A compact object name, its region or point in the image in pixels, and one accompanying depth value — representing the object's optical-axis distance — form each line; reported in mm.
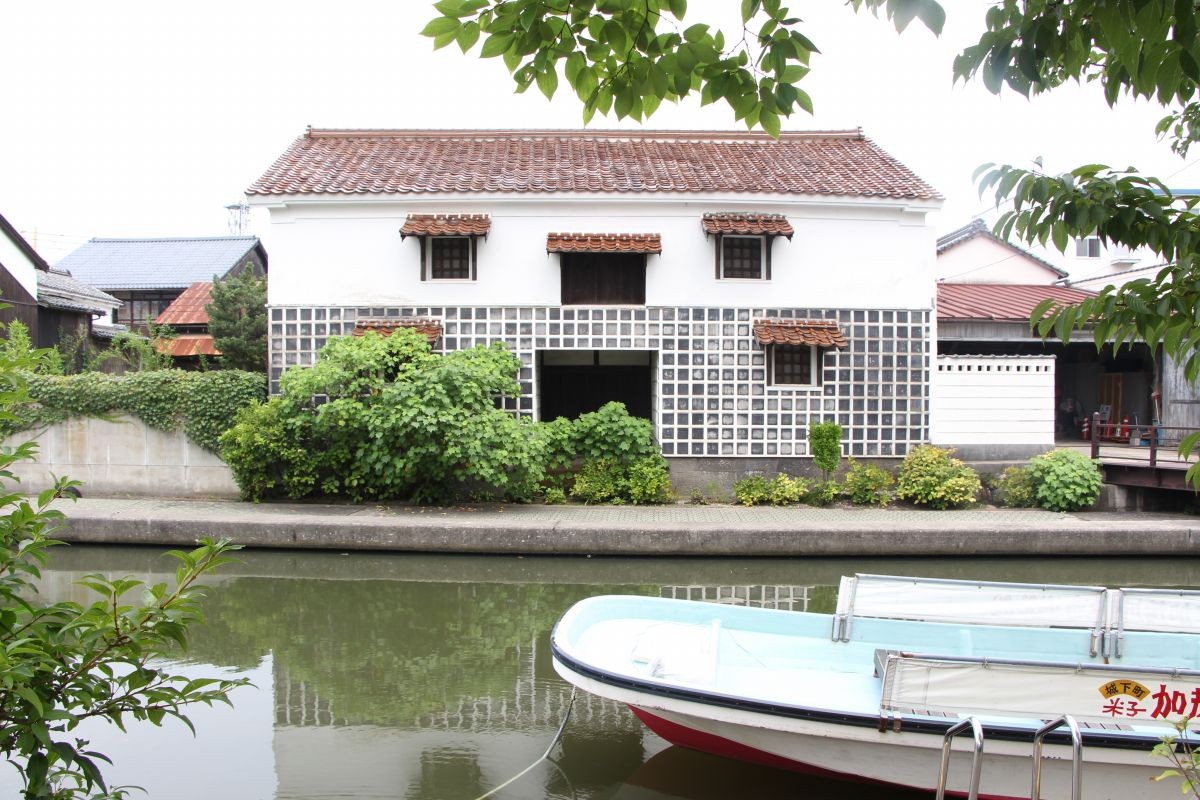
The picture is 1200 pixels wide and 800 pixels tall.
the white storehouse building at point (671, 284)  14562
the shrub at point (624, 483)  13945
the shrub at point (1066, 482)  13547
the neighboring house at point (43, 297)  19219
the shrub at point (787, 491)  14055
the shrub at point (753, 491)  14008
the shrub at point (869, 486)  13953
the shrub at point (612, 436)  14180
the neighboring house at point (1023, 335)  17891
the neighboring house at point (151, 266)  29047
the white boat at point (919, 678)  4938
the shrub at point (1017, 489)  13820
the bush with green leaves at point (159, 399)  14109
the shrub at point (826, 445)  13891
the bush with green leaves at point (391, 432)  12797
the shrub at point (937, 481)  13789
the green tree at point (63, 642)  2611
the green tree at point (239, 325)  19516
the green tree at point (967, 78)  2336
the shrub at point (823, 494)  13961
